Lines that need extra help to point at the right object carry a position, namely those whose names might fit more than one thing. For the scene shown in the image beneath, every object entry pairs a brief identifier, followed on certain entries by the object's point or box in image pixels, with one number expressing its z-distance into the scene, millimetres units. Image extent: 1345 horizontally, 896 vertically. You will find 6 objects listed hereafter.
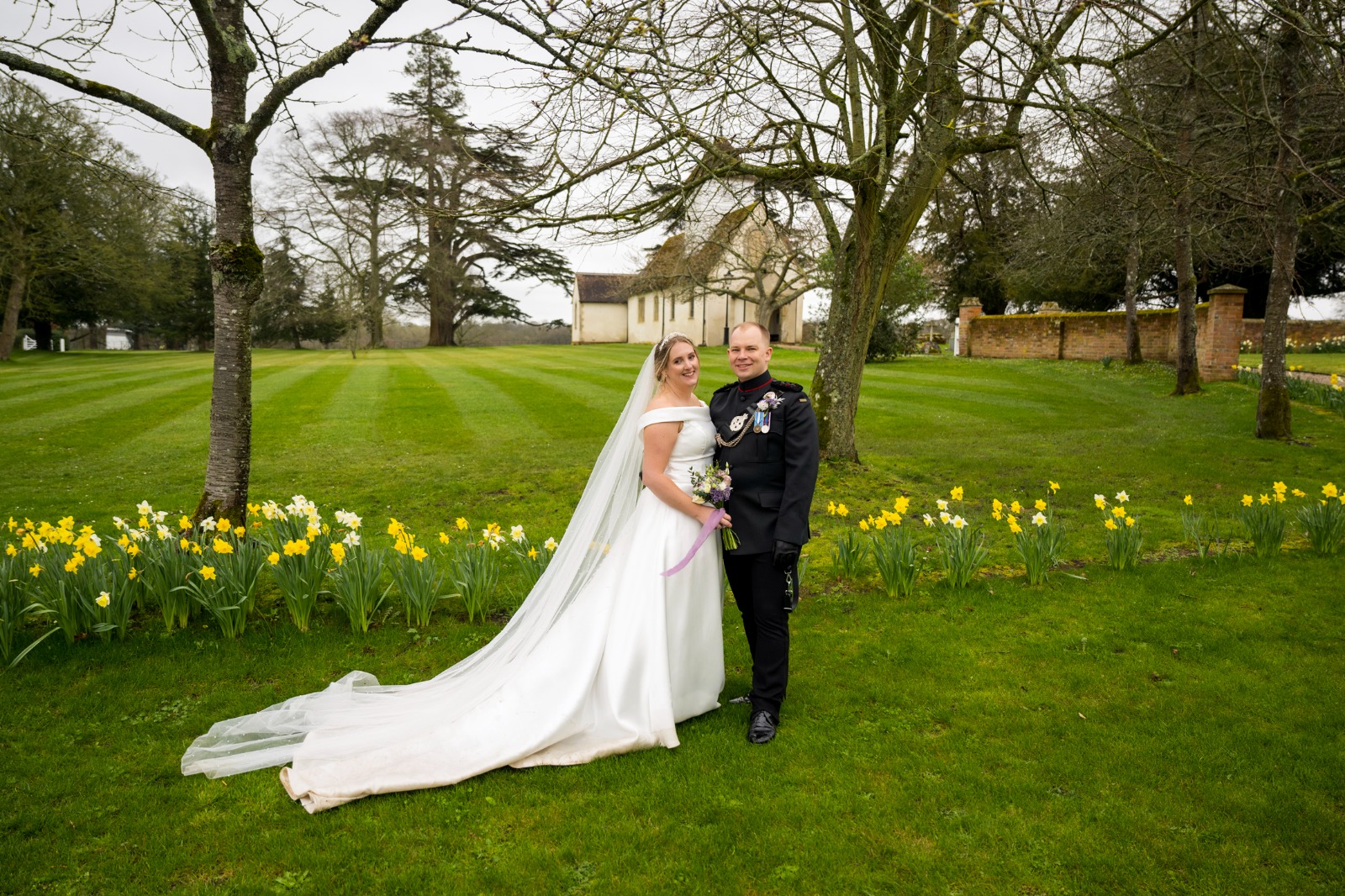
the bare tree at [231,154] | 5711
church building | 32375
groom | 3959
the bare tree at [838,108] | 5934
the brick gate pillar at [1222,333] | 20531
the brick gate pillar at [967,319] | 34281
